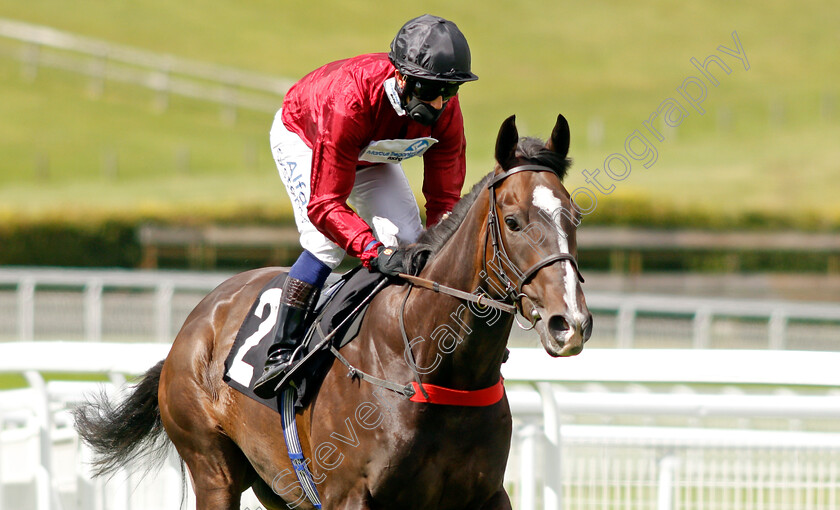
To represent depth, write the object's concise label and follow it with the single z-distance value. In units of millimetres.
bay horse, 5145
